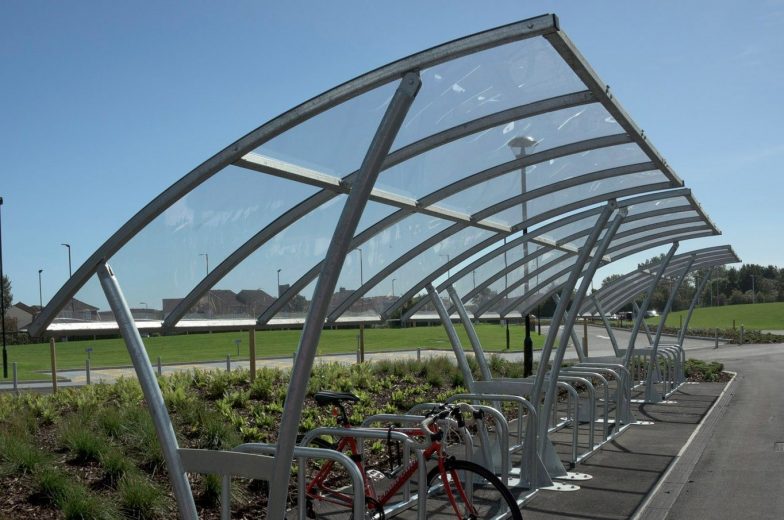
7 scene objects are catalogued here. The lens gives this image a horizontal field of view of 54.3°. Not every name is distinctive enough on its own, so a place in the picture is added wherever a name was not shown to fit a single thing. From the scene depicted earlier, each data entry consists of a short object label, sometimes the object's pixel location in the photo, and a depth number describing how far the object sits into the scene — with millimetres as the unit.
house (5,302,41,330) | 87125
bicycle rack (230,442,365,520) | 4509
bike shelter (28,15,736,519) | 4402
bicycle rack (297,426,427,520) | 5314
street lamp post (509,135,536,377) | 6414
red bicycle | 5664
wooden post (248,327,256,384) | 12508
